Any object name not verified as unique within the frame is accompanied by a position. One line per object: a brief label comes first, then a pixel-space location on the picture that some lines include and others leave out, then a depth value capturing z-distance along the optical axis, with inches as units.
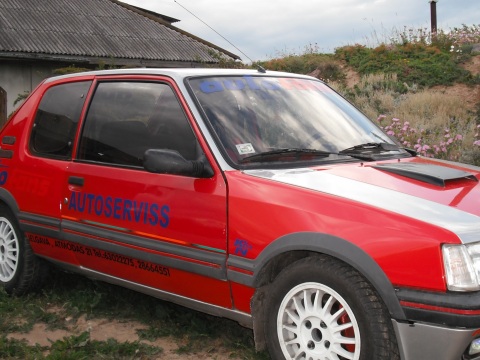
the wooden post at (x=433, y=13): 736.3
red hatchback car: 105.6
